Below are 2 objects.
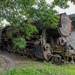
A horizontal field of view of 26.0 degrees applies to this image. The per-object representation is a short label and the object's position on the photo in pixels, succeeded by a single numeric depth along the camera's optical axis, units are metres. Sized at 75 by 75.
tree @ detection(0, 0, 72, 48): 6.55
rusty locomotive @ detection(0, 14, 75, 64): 8.99
